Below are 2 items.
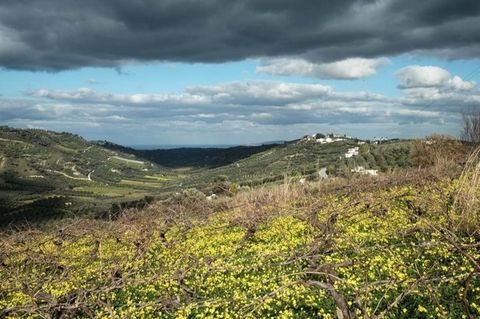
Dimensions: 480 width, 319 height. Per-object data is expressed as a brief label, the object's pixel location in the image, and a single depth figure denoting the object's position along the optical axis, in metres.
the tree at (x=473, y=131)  39.69
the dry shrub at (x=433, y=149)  39.06
